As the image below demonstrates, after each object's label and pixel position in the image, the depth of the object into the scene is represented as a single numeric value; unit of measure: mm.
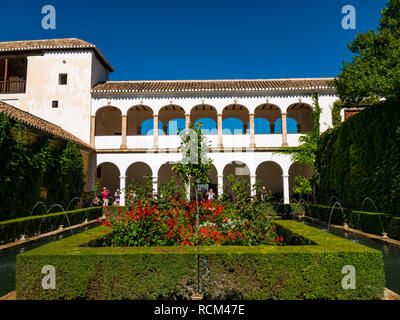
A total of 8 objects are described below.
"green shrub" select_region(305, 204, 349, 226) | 10844
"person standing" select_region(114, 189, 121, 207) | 17781
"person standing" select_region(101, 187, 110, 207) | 17403
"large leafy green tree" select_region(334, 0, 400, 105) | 13531
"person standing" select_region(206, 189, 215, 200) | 15211
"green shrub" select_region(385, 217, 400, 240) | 7423
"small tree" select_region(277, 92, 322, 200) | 16844
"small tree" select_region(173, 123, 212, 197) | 6418
